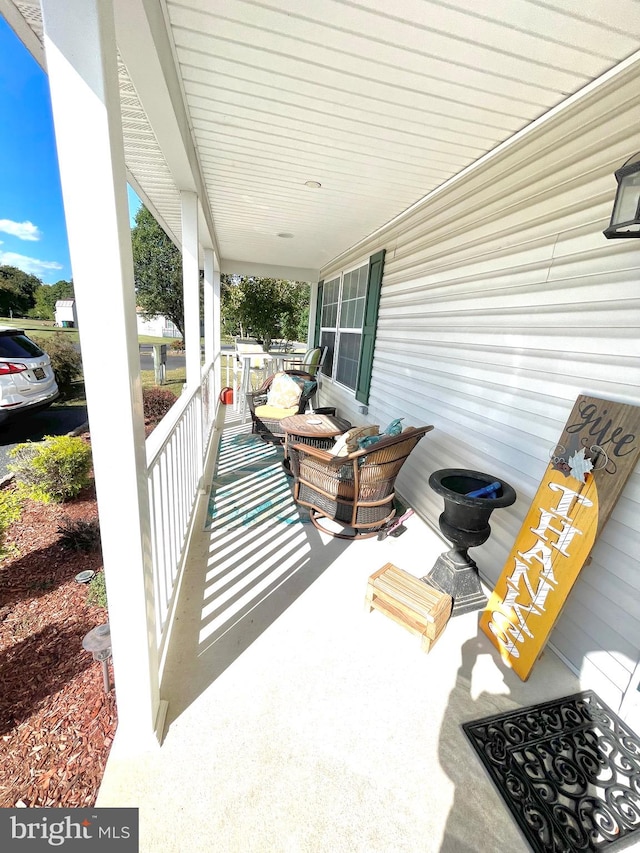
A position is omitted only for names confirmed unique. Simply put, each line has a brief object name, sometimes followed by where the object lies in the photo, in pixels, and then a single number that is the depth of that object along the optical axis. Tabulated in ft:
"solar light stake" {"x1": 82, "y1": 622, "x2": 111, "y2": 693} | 4.83
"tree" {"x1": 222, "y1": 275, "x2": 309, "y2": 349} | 47.29
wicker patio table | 11.32
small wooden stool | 6.15
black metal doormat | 4.14
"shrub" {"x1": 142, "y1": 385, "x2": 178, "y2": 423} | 18.93
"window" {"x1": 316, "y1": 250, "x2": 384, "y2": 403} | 14.85
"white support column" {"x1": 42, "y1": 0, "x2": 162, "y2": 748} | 2.71
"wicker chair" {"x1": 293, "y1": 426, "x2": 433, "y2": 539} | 8.07
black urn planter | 6.39
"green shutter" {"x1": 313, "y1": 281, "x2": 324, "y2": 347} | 24.82
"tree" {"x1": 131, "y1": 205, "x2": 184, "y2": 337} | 44.65
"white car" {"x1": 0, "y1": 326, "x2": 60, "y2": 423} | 16.40
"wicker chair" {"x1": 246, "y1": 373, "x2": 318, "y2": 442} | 14.43
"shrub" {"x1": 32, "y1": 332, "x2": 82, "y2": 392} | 24.94
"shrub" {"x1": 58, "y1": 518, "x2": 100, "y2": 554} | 8.46
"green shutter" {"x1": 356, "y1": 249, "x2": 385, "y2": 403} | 14.32
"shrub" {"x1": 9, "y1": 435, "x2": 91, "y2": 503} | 10.21
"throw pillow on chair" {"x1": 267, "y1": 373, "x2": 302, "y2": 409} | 16.10
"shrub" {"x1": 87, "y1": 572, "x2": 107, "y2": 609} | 6.95
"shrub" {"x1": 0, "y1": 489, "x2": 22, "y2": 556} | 6.77
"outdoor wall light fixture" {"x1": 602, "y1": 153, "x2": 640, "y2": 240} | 4.54
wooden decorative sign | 5.42
